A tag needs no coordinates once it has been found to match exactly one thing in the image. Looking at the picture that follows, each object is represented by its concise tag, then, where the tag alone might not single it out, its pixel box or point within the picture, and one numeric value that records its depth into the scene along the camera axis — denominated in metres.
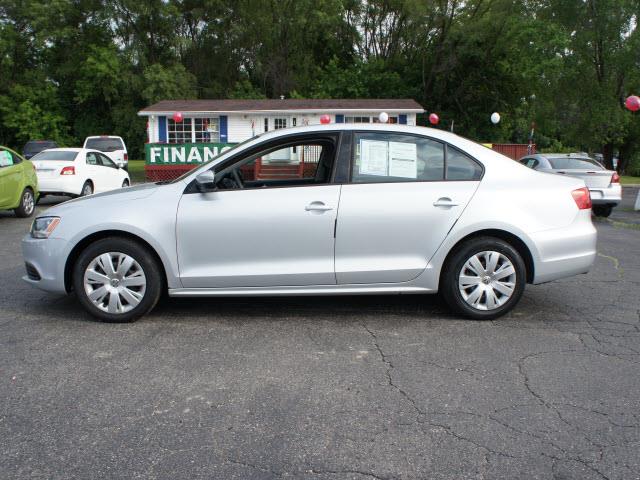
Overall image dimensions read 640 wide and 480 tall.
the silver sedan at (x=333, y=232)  4.95
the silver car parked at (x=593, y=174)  13.80
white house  29.81
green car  11.81
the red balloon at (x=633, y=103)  16.73
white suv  23.61
